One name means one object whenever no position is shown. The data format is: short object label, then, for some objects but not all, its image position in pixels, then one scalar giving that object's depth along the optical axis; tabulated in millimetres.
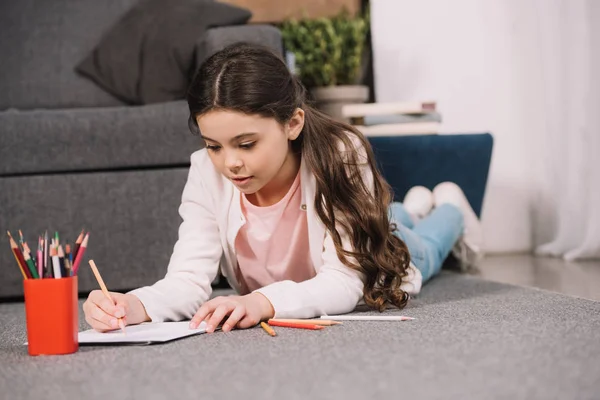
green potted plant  2943
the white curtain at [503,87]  2619
